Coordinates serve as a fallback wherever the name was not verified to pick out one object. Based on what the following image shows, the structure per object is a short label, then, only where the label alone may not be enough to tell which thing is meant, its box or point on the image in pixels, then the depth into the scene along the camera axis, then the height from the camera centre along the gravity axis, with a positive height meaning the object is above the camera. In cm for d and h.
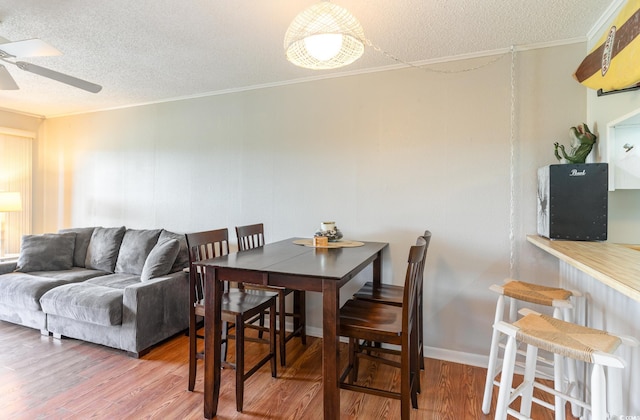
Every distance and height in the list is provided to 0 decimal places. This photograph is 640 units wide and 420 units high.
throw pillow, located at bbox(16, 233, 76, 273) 323 -51
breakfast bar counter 115 -43
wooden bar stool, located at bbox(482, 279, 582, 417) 158 -48
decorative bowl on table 257 -21
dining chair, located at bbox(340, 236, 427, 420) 153 -62
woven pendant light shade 138 +80
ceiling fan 181 +92
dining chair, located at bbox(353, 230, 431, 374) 201 -60
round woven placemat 237 -29
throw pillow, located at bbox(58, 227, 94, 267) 354 -44
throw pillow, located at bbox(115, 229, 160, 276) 325 -46
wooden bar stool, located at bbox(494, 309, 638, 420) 102 -49
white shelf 166 +31
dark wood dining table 151 -38
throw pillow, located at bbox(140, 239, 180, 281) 278 -49
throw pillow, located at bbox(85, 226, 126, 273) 340 -48
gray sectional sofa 244 -71
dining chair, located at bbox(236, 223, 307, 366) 227 -75
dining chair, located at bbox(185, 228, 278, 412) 181 -63
